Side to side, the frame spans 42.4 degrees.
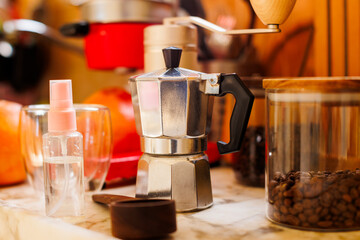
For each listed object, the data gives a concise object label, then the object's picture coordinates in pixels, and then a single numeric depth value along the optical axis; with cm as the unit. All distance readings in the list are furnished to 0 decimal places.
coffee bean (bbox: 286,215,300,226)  54
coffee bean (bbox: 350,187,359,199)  54
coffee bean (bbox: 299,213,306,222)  54
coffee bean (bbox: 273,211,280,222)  57
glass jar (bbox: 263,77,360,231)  54
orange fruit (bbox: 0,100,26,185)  81
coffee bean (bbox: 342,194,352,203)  54
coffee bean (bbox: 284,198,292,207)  55
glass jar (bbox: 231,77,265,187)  77
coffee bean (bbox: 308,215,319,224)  53
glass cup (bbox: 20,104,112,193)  74
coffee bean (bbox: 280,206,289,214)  56
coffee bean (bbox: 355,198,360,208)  54
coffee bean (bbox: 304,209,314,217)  54
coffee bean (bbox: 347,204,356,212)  54
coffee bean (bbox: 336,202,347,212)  54
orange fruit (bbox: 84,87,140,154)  90
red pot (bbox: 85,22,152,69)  99
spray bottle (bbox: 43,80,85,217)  63
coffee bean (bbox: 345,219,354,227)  54
